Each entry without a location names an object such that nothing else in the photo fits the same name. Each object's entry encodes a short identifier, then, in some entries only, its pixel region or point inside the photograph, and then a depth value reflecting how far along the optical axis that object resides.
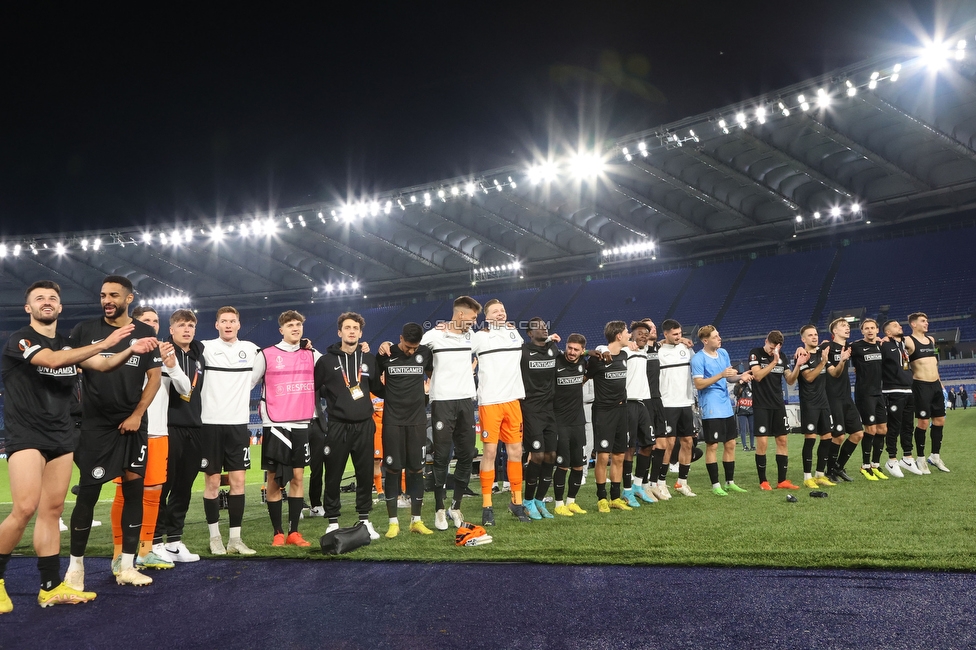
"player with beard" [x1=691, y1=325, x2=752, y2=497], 8.75
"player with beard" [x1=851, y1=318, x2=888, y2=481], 9.55
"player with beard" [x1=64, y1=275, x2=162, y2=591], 4.79
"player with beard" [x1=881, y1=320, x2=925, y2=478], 9.72
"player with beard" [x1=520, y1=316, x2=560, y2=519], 7.43
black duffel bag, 5.65
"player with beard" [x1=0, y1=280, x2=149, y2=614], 4.27
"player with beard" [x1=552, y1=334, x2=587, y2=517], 7.64
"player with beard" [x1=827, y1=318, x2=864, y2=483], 9.11
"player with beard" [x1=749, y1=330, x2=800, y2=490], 8.72
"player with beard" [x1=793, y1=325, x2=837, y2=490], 8.84
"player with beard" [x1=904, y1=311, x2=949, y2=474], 9.87
